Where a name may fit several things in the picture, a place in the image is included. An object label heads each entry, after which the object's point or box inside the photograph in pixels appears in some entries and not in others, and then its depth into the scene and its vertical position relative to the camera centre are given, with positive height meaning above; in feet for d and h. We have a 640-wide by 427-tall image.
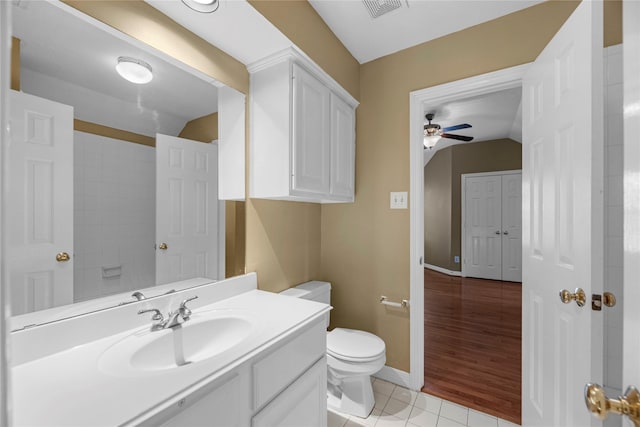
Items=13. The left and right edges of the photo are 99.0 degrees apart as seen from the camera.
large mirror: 2.74 +0.50
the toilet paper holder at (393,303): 6.40 -2.14
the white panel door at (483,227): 16.31 -0.83
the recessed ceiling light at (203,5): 3.61 +2.78
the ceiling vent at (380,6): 5.15 +3.99
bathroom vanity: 2.10 -1.47
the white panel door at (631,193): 1.53 +0.12
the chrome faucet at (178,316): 3.49 -1.35
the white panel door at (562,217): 3.07 -0.04
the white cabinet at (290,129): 4.85 +1.60
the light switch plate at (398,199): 6.48 +0.34
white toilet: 5.28 -3.01
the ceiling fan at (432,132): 10.92 +3.31
